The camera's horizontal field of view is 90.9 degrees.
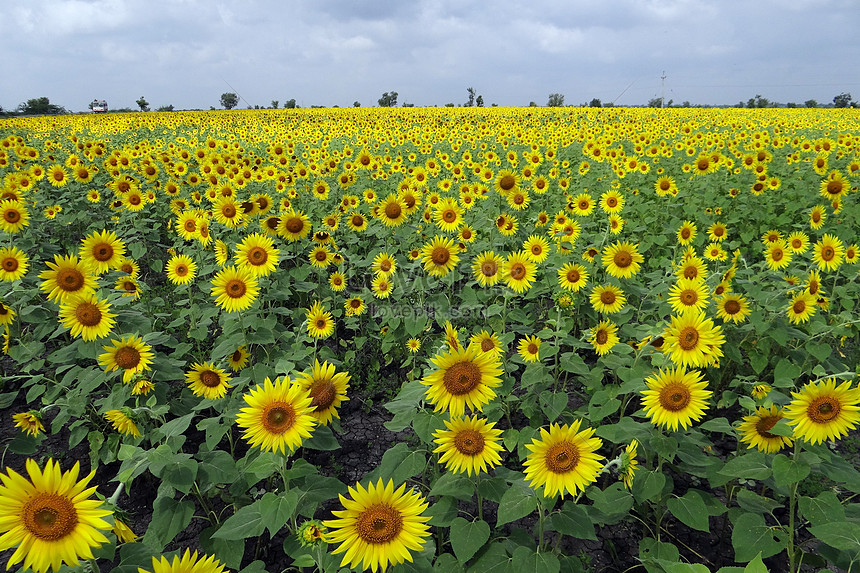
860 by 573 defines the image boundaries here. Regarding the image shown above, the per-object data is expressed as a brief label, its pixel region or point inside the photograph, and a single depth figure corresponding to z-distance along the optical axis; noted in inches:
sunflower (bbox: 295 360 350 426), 79.7
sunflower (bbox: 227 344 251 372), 128.0
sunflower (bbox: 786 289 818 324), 128.6
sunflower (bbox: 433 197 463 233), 204.2
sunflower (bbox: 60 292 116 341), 106.8
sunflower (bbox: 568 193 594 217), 233.9
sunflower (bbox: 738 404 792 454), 87.6
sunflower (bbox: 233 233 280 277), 132.9
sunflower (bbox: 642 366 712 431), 80.8
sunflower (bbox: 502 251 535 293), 152.9
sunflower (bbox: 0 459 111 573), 50.3
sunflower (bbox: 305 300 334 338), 152.9
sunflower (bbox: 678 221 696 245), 204.2
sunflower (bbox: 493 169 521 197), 234.8
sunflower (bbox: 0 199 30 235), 165.3
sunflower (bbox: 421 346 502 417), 76.2
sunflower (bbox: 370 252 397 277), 171.2
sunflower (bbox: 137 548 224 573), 49.6
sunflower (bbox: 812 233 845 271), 169.5
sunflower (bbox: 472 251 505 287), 153.1
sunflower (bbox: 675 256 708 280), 142.2
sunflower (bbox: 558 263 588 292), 156.3
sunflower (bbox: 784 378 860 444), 72.0
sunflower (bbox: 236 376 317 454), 69.0
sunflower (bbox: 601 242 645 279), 159.8
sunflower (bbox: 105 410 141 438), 100.5
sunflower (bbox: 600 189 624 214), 244.4
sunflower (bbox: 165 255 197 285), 172.4
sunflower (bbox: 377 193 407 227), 190.1
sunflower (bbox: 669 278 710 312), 126.2
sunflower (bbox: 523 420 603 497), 67.7
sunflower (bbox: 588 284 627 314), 149.9
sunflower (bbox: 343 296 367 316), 184.2
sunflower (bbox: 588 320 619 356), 133.6
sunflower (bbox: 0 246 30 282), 125.6
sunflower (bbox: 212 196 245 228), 175.5
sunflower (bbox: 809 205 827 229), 211.9
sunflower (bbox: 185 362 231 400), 117.5
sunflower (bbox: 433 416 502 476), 73.2
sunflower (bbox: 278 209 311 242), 166.6
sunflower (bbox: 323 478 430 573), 58.7
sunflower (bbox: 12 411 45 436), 94.9
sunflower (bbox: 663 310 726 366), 96.7
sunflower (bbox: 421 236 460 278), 154.4
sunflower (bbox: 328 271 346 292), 187.5
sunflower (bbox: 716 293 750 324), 124.7
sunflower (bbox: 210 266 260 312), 121.0
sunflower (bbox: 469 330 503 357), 111.8
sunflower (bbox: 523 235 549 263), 167.3
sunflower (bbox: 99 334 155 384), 104.7
